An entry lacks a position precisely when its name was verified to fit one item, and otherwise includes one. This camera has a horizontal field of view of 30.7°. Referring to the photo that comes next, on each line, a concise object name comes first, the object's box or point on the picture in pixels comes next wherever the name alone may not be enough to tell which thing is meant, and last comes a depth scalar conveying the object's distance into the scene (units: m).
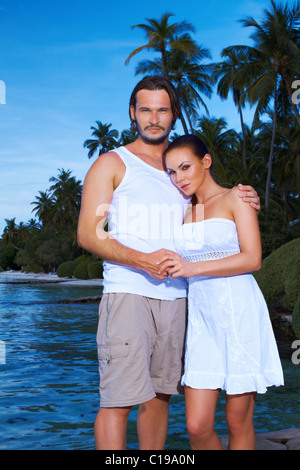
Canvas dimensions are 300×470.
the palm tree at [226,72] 37.81
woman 2.96
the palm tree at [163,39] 31.04
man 2.92
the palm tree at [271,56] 29.14
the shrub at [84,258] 57.01
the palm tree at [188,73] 35.69
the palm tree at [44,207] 79.50
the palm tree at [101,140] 57.94
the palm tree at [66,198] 67.12
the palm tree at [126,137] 47.76
